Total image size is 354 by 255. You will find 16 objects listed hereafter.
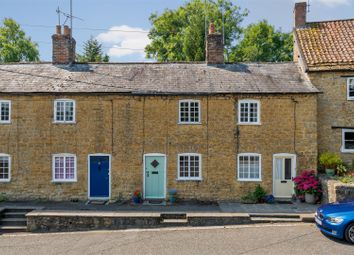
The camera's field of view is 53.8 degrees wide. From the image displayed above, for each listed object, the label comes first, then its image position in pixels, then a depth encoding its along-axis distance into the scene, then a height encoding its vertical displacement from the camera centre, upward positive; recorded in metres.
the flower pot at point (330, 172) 18.19 -2.26
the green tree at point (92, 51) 48.28 +10.85
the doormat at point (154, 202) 18.17 -3.85
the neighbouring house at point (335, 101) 19.28 +1.54
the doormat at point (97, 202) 18.25 -3.86
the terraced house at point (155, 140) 18.66 -0.60
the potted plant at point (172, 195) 18.39 -3.50
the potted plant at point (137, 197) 18.27 -3.57
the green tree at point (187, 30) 38.16 +11.87
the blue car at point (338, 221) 11.90 -3.21
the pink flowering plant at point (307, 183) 17.45 -2.76
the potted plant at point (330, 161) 18.47 -1.71
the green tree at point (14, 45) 45.66 +11.36
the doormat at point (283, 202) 18.08 -3.80
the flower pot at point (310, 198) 17.53 -3.49
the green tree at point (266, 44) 41.52 +10.25
